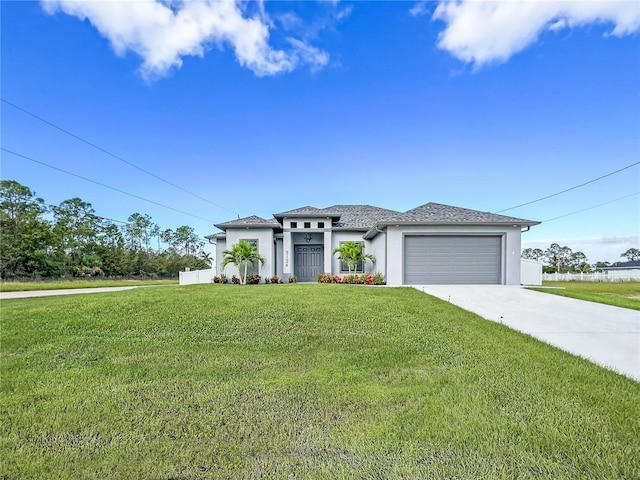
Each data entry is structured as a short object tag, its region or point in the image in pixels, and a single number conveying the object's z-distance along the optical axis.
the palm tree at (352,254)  16.52
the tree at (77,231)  31.03
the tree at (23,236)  26.08
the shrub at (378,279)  14.63
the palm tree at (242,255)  16.28
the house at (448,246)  13.65
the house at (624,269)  25.39
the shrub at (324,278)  16.67
